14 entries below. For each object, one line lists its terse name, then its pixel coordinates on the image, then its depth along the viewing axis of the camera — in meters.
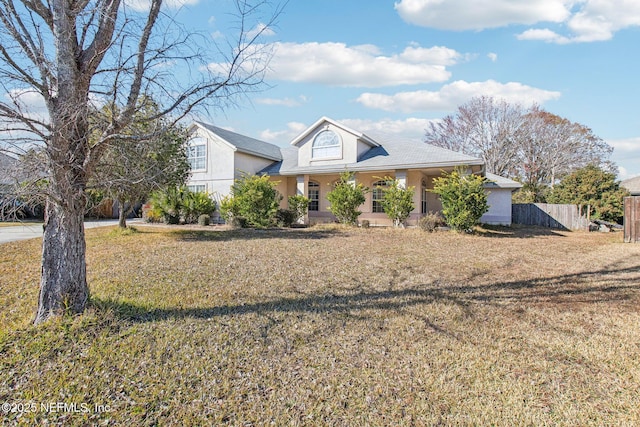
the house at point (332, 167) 17.28
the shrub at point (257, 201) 14.81
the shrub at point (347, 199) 15.34
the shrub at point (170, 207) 17.52
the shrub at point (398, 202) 14.86
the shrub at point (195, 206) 17.94
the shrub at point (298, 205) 17.14
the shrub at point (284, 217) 16.53
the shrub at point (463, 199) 12.90
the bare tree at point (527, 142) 29.70
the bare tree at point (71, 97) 3.68
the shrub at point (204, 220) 17.00
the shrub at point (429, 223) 14.02
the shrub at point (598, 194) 18.92
